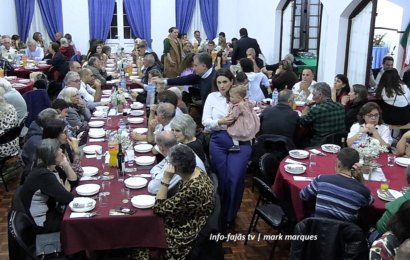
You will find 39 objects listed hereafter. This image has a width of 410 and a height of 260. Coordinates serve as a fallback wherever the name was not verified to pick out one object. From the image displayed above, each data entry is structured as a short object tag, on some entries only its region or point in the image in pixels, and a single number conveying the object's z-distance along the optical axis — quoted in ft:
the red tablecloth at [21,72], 29.72
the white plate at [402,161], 13.01
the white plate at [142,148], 13.83
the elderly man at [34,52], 34.88
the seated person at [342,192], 9.71
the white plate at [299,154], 13.53
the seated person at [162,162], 10.59
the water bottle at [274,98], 21.02
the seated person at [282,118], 16.28
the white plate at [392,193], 10.61
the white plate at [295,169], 12.29
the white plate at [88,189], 10.51
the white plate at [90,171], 11.78
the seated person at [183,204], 9.58
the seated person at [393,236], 7.82
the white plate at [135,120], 17.43
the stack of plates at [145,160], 12.70
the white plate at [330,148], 14.04
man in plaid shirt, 15.99
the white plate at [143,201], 9.89
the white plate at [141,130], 15.99
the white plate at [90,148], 13.66
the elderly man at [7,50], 32.17
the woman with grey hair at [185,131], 12.04
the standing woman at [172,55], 29.53
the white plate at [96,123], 16.87
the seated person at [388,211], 9.07
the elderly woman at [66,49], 36.52
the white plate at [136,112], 18.65
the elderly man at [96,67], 23.69
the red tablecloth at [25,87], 23.91
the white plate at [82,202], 9.71
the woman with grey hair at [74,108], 16.83
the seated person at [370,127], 14.10
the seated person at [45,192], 9.89
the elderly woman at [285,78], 23.52
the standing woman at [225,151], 13.83
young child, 13.60
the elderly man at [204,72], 16.43
